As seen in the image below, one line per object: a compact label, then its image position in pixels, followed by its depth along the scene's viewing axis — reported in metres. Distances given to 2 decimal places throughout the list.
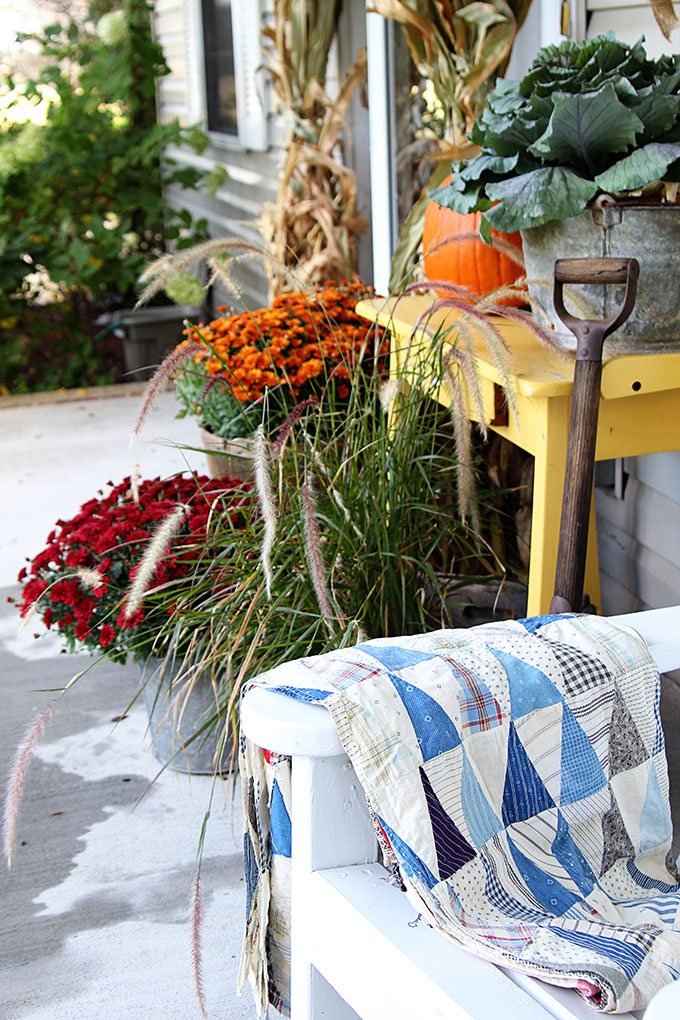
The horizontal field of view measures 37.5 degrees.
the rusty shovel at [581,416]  1.37
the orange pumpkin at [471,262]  2.02
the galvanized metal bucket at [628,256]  1.43
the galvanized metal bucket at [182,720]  1.90
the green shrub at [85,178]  5.45
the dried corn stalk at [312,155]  3.61
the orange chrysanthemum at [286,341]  2.46
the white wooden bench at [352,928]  0.86
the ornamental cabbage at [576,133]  1.38
